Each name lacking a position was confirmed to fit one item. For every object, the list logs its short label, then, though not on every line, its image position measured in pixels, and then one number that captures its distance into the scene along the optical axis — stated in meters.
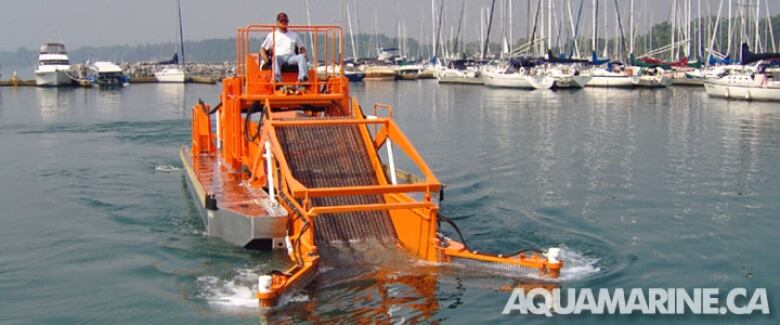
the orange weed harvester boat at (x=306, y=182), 11.33
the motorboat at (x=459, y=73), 85.69
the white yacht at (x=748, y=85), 50.34
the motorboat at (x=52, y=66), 77.00
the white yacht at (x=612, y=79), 71.75
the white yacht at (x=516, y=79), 69.56
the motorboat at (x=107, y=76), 79.50
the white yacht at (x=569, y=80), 70.38
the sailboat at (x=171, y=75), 90.19
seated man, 16.08
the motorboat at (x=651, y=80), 72.50
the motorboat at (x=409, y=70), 106.81
